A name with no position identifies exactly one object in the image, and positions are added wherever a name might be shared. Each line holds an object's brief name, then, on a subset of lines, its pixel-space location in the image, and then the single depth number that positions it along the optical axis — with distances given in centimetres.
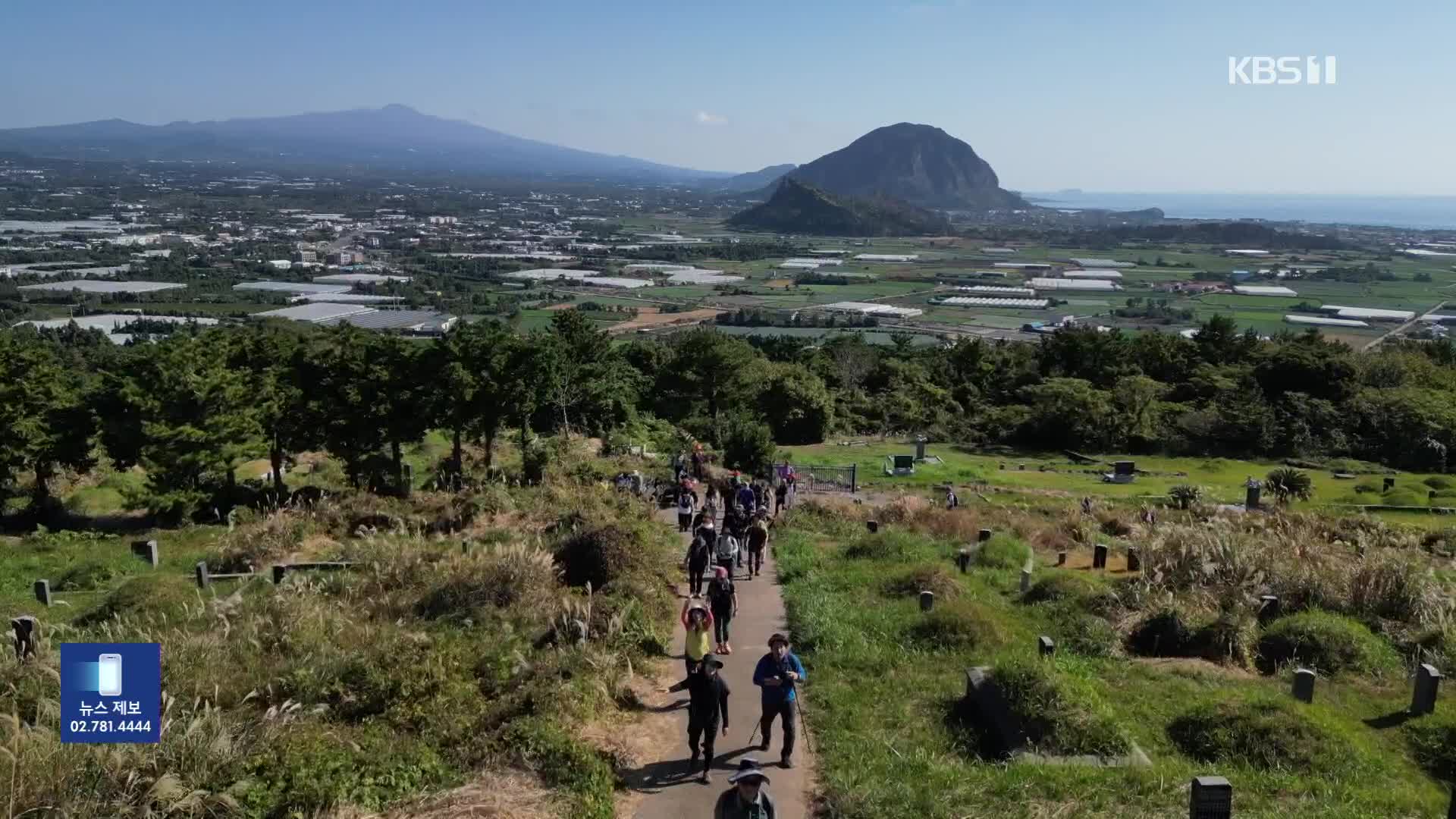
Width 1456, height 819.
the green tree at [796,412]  3844
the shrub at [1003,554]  1520
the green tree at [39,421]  2181
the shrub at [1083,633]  1126
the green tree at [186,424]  2155
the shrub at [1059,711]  798
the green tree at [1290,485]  2647
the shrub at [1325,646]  1105
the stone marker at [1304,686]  977
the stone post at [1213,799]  652
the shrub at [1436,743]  863
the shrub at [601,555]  1222
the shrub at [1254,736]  816
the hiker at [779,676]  759
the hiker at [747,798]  574
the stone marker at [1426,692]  962
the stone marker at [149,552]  1731
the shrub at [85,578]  1551
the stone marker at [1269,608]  1252
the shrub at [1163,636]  1166
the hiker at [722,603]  977
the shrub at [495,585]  1127
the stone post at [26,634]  1002
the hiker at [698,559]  1162
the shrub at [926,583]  1277
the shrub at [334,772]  662
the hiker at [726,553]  1196
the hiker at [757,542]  1334
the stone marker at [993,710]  830
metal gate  2498
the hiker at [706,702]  748
